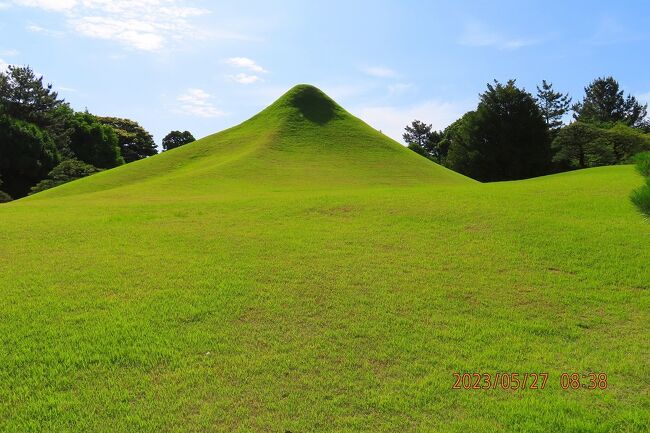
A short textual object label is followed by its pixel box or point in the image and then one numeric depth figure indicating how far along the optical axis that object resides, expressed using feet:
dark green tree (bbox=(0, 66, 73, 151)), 156.56
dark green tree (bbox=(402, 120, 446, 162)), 242.37
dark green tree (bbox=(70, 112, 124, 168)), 168.76
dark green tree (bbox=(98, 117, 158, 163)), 219.00
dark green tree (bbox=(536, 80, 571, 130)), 174.50
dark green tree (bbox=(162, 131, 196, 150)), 251.19
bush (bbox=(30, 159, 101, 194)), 118.20
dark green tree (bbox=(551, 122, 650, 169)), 124.88
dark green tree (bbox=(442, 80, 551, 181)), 141.18
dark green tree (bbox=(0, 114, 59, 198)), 138.31
